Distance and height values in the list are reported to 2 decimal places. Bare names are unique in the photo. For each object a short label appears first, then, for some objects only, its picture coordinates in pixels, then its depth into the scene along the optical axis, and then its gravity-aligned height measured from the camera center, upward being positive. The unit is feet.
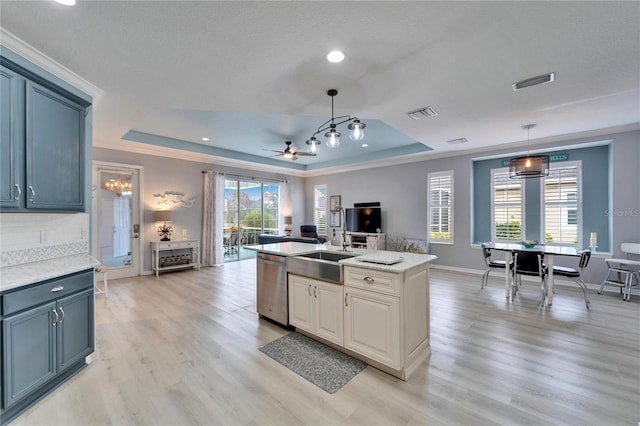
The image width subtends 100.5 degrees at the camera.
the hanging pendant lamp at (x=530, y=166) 13.73 +2.39
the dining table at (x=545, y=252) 13.34 -2.06
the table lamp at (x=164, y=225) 19.38 -0.94
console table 19.42 -3.28
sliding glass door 25.55 -0.06
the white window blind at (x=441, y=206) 21.21 +0.45
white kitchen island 7.35 -3.03
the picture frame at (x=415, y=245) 22.06 -2.84
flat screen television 24.98 -0.68
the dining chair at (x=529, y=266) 13.66 -2.89
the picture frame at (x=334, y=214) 29.04 -0.21
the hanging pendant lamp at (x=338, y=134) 9.64 +3.00
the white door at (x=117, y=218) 17.52 -0.35
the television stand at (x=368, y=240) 23.99 -2.63
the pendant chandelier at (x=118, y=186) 18.07 +1.83
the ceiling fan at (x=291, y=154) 16.60 +3.69
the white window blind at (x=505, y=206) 19.03 +0.39
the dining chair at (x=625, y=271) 13.98 -3.25
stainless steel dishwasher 10.52 -3.14
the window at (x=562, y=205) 17.08 +0.42
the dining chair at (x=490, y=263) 15.35 -3.01
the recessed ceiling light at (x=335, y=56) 7.50 +4.50
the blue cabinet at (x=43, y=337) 5.92 -3.13
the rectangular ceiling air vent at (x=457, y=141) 17.22 +4.69
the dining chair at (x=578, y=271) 12.89 -3.04
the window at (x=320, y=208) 30.42 +0.48
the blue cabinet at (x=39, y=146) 6.70 +1.89
